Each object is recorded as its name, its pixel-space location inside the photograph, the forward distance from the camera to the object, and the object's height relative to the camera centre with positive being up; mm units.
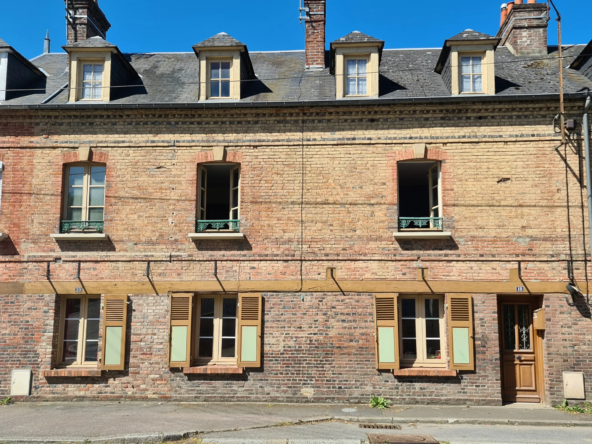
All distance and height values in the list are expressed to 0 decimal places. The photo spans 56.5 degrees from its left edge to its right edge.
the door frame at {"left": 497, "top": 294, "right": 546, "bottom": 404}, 11320 -572
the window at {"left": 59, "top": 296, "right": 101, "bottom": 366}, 11836 -485
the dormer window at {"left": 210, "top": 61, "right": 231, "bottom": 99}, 12594 +5174
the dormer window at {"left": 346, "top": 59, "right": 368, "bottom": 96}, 12414 +5180
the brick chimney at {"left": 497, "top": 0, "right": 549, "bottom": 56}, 14078 +7203
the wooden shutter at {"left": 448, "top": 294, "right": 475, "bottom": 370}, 11125 -429
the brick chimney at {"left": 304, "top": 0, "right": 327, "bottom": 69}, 14078 +7116
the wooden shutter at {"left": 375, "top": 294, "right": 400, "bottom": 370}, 11219 -463
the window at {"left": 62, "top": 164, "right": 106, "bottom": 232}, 12000 +2412
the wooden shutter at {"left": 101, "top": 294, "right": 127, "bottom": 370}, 11430 -467
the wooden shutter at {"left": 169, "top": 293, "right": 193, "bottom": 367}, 11422 -436
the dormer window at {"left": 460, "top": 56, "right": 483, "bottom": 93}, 12211 +5173
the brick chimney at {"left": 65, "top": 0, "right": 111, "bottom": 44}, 15062 +7827
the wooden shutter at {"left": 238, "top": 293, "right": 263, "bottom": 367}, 11336 -405
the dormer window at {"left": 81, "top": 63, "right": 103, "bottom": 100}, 12586 +5147
